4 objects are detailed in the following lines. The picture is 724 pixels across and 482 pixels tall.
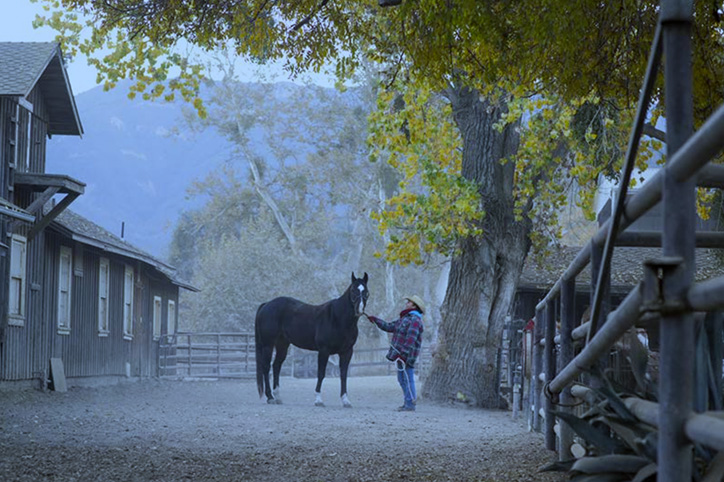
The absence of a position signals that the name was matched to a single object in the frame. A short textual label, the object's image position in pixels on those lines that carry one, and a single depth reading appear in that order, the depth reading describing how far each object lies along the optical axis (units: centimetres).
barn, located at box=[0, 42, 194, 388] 2141
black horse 1920
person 1772
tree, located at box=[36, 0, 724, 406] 898
